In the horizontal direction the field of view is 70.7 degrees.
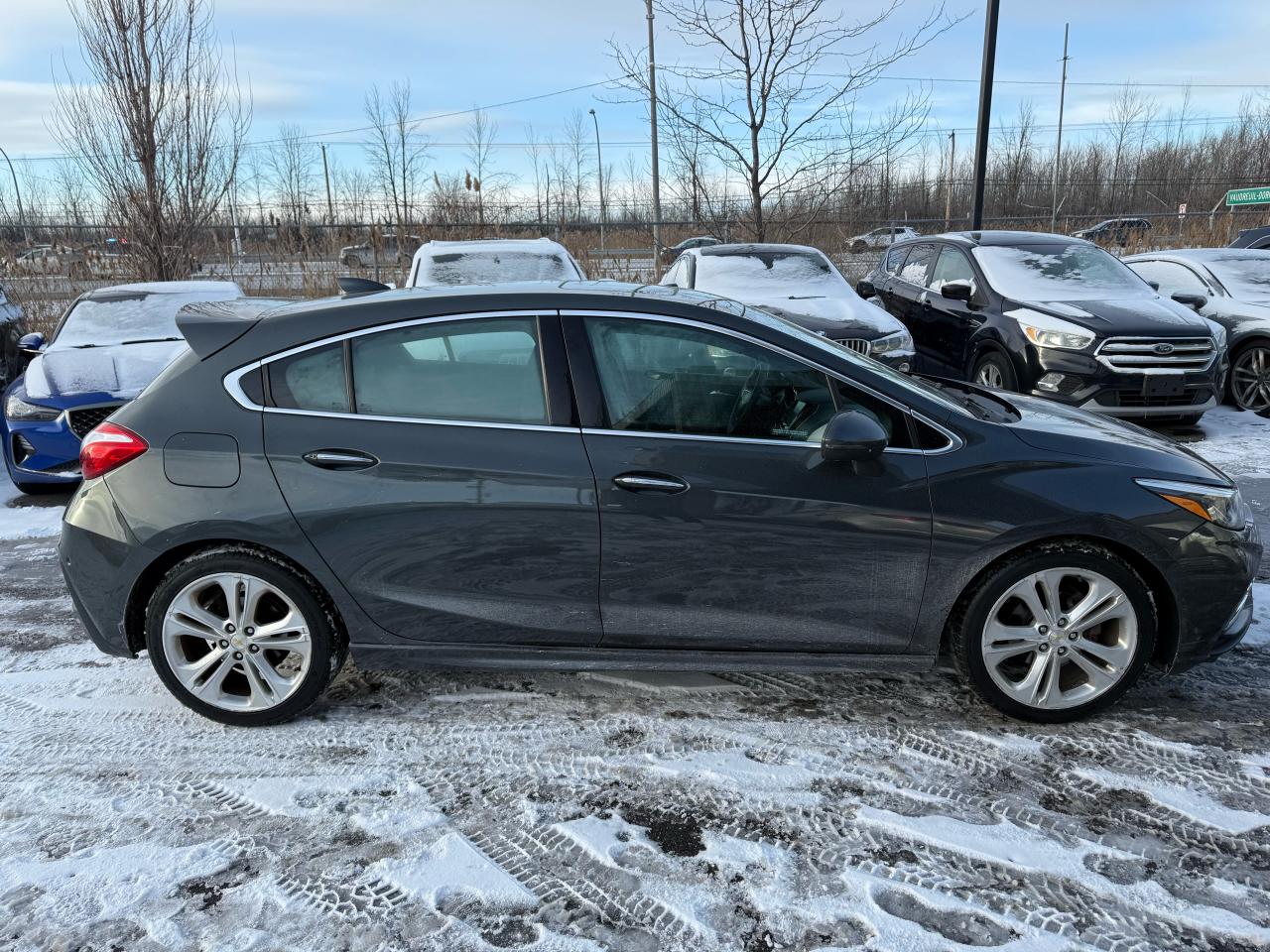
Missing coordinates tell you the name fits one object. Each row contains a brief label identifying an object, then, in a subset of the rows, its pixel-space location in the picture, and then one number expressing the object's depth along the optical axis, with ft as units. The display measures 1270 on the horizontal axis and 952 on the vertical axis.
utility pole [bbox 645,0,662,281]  41.83
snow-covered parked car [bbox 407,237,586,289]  29.55
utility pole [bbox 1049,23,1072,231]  118.93
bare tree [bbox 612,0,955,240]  37.42
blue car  21.84
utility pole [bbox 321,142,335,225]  72.01
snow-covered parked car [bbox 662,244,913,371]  26.94
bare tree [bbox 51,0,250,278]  38.11
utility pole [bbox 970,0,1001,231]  36.81
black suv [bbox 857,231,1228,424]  26.21
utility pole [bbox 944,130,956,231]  107.45
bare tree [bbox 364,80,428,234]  95.50
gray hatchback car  10.52
